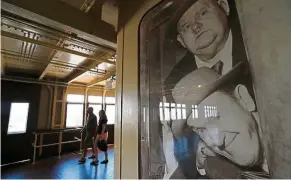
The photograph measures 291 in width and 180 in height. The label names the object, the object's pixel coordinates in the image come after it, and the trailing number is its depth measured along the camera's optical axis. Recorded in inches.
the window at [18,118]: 153.8
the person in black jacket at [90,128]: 142.7
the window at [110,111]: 239.0
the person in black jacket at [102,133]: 140.9
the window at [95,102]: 218.5
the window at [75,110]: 196.9
